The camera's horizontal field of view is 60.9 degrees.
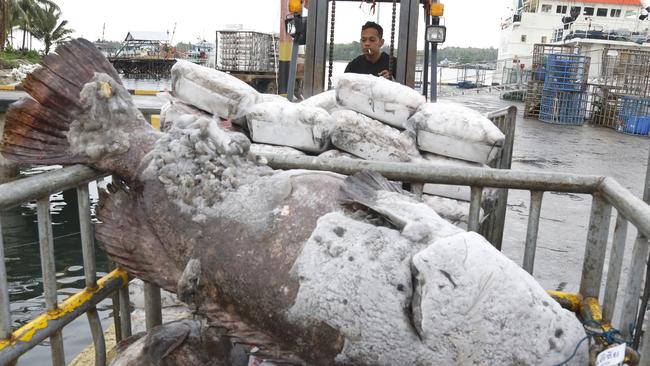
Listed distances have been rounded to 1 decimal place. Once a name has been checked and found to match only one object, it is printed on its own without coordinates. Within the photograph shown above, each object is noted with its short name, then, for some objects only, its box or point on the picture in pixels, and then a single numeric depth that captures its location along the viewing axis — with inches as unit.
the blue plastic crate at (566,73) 670.5
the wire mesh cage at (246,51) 901.8
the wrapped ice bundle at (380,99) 136.9
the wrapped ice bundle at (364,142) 129.9
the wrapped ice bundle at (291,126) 131.2
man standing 220.1
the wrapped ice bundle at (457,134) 128.5
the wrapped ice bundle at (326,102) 152.3
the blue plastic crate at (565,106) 681.6
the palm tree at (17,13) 1368.1
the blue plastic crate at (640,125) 606.2
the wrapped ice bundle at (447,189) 134.4
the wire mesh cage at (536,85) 729.6
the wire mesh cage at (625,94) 609.0
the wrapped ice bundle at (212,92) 137.0
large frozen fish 70.8
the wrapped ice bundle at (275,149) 129.2
